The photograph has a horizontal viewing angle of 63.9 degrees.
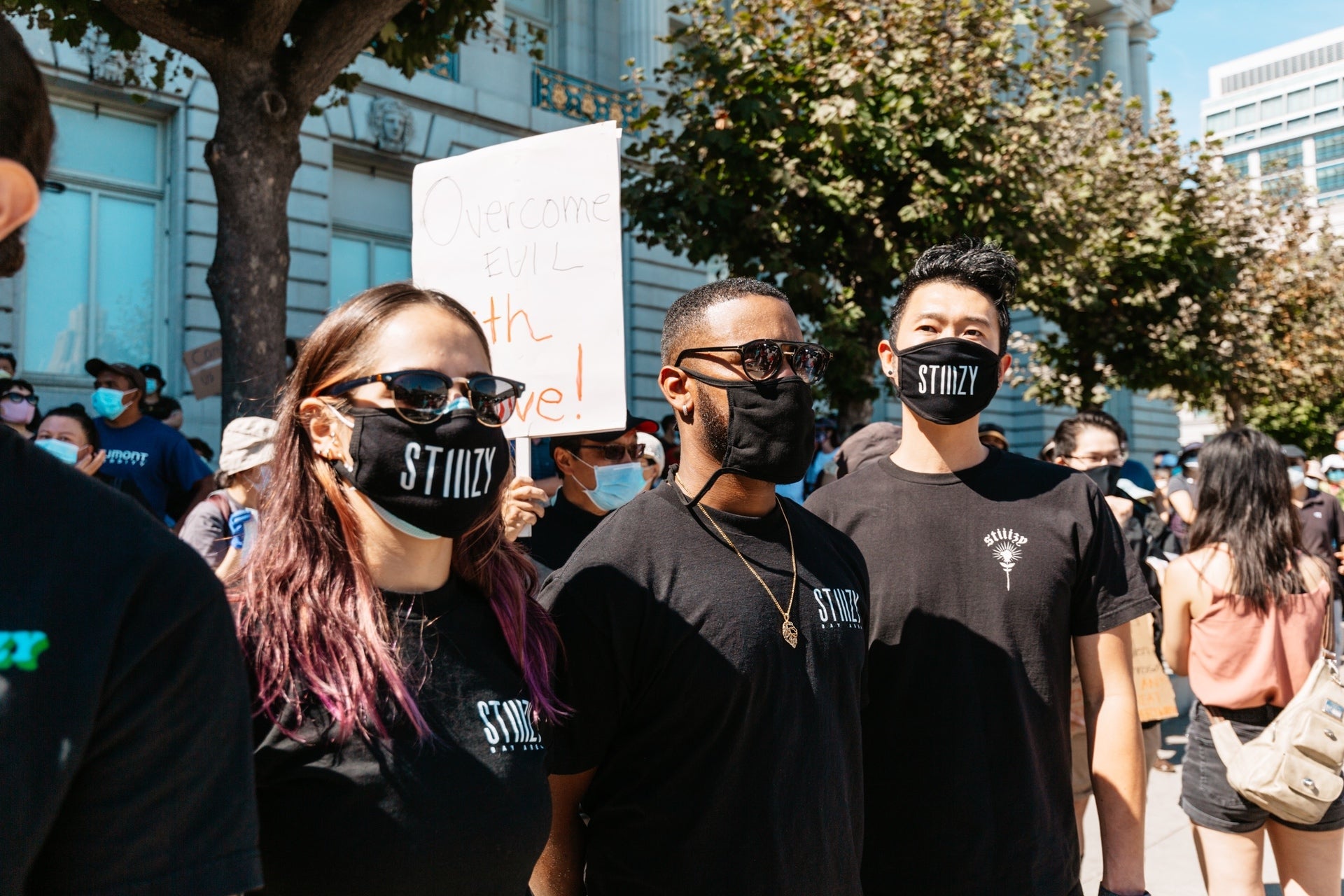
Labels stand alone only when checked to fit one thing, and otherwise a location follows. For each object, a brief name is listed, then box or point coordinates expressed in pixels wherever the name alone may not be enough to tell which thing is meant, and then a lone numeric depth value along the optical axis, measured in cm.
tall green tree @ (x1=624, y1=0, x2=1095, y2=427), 1061
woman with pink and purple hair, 156
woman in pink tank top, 367
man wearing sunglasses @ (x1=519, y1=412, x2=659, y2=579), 420
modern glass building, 10638
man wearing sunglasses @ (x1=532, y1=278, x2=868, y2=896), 201
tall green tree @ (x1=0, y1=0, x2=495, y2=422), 667
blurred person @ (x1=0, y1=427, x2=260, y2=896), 98
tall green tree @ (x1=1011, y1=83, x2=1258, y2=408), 1563
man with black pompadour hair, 243
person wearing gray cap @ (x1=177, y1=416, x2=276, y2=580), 486
